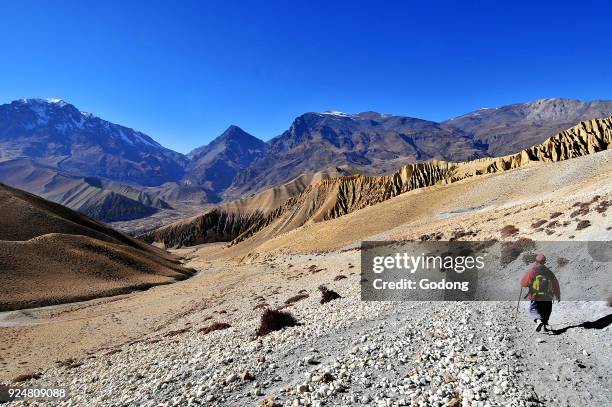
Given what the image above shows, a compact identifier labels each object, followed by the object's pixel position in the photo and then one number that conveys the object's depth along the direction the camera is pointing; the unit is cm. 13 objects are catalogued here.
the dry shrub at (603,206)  2396
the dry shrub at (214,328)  2406
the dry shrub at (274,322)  1893
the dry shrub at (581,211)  2570
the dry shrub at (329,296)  2620
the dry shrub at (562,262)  1952
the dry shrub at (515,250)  2407
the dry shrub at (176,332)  2747
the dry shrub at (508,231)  3006
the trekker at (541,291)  1375
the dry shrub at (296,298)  3062
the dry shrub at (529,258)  2222
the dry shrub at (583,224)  2288
